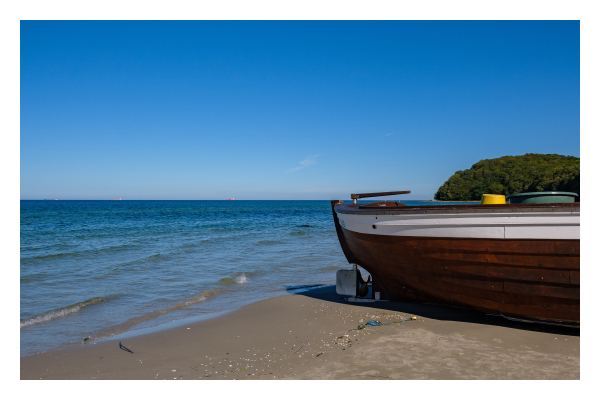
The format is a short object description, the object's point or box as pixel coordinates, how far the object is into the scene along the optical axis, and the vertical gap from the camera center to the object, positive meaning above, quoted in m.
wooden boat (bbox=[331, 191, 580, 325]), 3.91 -0.65
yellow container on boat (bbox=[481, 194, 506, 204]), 4.68 -0.04
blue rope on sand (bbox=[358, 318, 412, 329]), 4.99 -1.63
